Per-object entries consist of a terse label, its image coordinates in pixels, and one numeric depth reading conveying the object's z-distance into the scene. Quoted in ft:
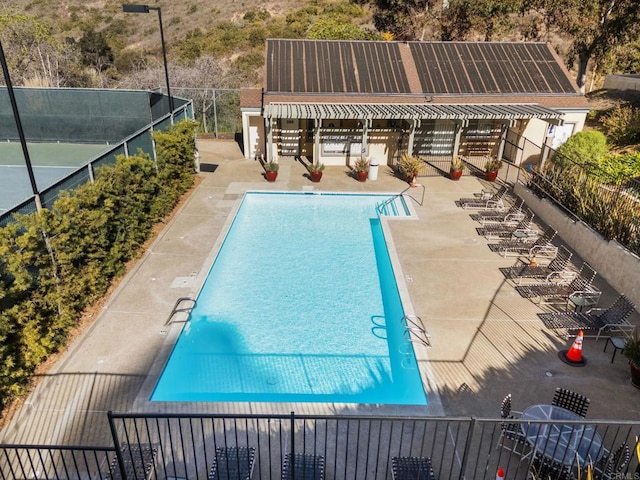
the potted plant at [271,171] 59.98
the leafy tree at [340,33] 111.14
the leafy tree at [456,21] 104.61
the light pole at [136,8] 44.01
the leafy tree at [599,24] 77.46
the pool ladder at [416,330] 30.65
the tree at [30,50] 98.07
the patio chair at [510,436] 21.70
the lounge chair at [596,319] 30.68
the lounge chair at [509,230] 44.65
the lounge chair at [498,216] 48.06
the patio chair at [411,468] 19.95
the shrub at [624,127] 66.60
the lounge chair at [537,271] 37.29
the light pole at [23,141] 26.17
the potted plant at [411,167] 59.62
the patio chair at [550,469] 19.86
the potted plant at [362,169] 61.36
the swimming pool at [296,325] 28.45
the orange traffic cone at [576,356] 28.52
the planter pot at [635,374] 26.63
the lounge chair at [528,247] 41.78
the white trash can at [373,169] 61.31
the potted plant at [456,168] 60.85
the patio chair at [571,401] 23.16
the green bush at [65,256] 24.76
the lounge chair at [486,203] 52.16
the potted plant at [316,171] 59.93
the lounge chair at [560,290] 34.09
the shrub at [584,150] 53.93
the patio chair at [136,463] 19.61
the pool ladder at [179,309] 32.33
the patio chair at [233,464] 19.80
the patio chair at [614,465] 19.30
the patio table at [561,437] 20.36
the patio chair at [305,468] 19.75
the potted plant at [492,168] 61.19
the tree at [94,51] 132.53
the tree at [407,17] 120.47
